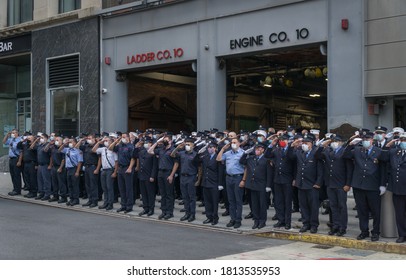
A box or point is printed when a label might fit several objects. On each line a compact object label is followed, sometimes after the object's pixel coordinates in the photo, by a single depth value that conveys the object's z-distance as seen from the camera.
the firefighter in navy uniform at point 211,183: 12.69
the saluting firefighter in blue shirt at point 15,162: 18.38
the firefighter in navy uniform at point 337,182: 10.88
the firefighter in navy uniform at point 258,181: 12.01
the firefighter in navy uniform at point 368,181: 10.41
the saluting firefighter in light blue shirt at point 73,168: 16.08
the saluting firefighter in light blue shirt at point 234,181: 12.27
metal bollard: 10.55
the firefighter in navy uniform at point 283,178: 11.86
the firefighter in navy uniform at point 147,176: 14.03
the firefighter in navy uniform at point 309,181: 11.28
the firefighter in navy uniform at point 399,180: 10.09
